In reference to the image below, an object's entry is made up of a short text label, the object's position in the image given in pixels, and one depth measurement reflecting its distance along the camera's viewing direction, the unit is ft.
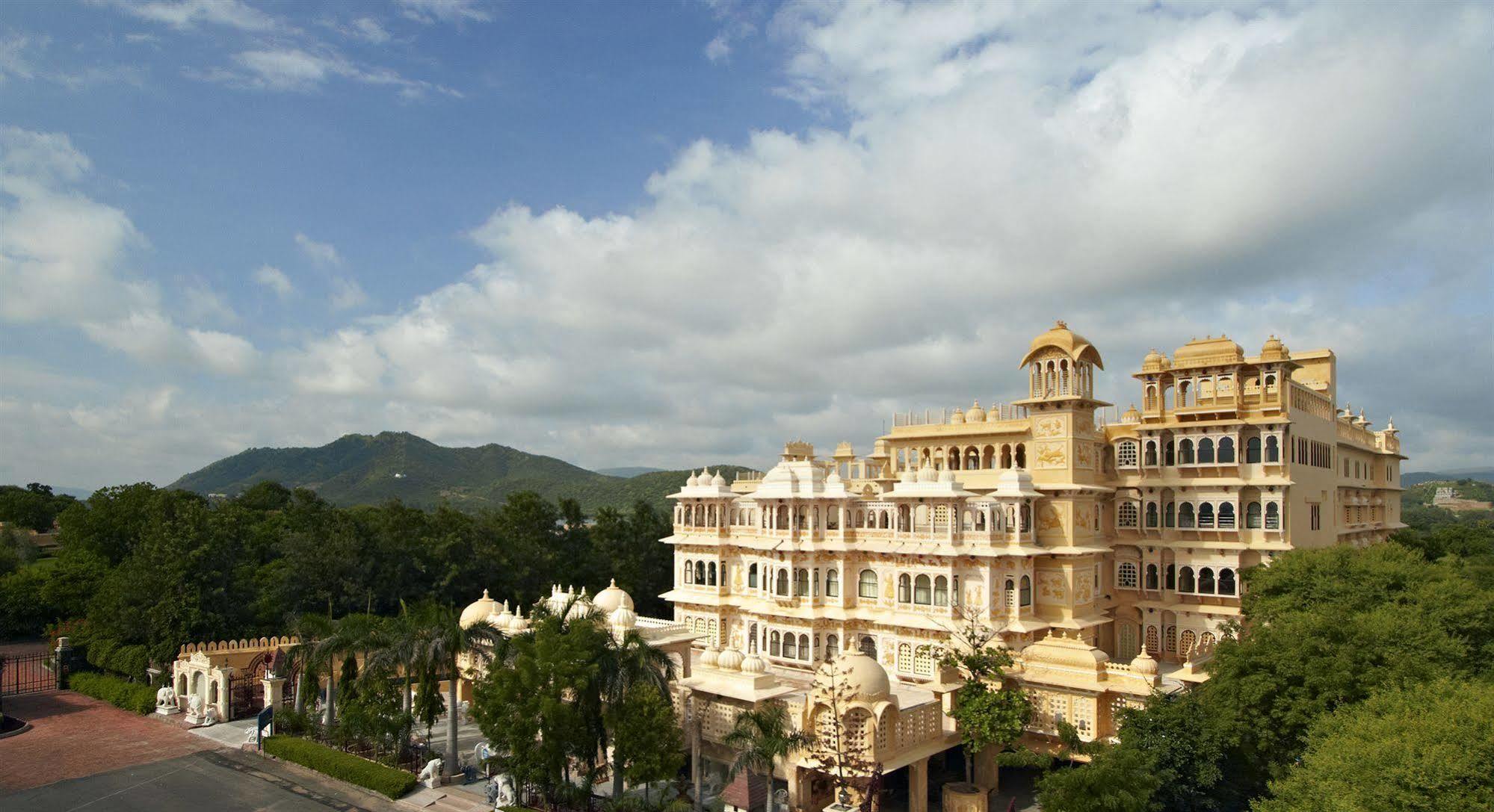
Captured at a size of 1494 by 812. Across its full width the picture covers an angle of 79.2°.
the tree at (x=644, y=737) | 67.51
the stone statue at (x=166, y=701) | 103.24
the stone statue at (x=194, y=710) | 100.12
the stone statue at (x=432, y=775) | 80.28
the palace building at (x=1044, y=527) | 96.43
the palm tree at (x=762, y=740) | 67.36
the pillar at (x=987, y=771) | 79.25
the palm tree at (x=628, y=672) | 69.31
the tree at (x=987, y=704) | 74.54
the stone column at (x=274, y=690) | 97.55
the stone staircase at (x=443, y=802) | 76.13
